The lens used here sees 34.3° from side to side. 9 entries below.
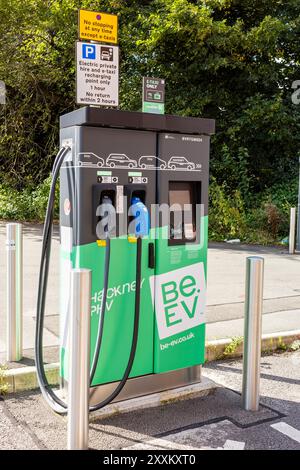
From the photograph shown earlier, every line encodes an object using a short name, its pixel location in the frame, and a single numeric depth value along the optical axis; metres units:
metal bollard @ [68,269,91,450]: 2.50
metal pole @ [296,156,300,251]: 10.23
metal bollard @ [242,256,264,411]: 3.26
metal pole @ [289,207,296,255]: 9.93
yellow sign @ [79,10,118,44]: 4.60
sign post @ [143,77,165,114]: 3.79
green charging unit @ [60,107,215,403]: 3.00
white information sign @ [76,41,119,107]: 4.07
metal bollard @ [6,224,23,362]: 3.84
